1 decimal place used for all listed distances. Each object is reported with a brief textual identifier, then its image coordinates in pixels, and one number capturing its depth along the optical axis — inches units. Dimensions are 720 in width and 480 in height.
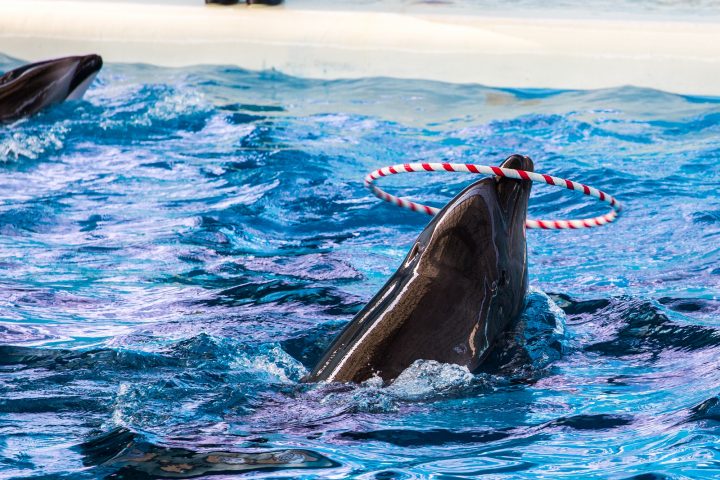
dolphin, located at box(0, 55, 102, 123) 727.7
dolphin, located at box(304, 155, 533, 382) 280.2
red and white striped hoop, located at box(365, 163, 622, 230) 313.3
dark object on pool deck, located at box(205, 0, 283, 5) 954.7
